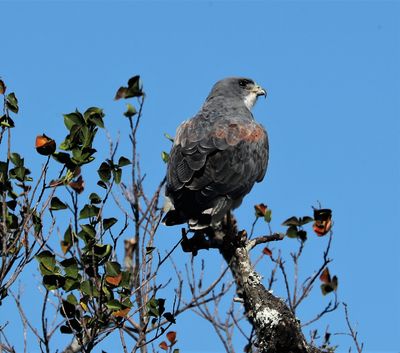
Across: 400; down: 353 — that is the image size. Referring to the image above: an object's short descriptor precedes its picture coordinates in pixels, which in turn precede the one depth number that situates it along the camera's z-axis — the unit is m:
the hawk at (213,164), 14.12
